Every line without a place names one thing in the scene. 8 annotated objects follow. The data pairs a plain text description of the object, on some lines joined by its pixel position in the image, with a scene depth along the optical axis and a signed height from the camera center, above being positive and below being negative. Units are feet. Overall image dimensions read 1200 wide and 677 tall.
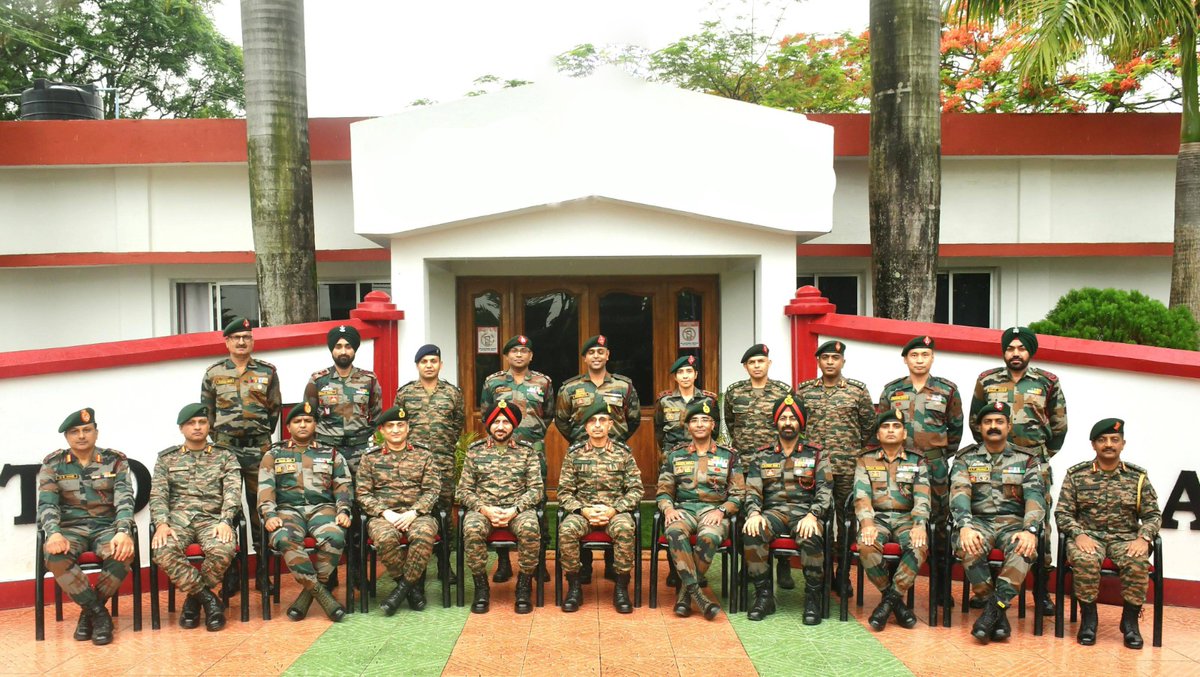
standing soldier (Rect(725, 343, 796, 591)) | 21.21 -2.18
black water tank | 31.91 +8.09
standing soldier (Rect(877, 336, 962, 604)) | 19.40 -2.20
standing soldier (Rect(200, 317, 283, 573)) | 20.35 -1.87
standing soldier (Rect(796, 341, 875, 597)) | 20.51 -2.43
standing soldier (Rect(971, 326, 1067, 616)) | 18.54 -1.87
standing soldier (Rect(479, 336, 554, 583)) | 22.12 -1.88
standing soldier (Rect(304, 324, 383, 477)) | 21.12 -1.95
